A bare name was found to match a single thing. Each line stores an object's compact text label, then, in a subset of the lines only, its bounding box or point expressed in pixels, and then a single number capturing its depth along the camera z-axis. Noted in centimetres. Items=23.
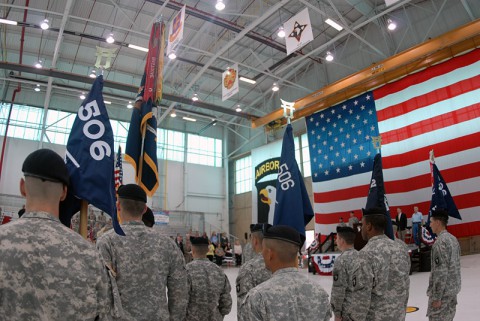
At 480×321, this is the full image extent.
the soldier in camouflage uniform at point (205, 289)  278
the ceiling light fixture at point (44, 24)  1063
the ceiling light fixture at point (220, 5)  931
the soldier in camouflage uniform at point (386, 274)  249
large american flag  957
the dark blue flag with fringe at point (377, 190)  322
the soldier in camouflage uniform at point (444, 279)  307
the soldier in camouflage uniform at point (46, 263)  106
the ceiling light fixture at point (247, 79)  1472
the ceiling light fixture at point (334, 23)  1125
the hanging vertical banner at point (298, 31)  862
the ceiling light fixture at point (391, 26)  1154
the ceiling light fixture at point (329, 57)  1322
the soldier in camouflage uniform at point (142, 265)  192
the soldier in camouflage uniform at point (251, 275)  277
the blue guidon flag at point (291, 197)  283
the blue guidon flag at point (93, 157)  152
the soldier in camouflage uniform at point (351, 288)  242
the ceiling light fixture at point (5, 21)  1027
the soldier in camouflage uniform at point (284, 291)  148
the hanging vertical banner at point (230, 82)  1151
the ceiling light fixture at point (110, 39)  1079
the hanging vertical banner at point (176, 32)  881
